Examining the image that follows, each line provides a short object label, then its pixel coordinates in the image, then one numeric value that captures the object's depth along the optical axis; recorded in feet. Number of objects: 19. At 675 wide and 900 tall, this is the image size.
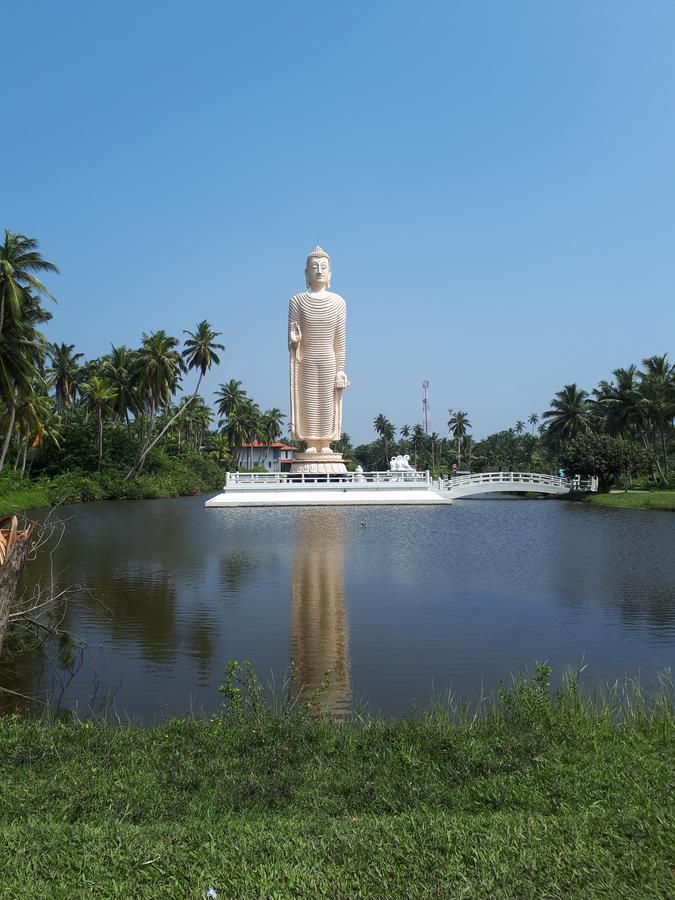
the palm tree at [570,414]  169.68
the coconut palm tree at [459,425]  314.96
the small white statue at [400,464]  129.29
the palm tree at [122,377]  150.10
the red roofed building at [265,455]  271.69
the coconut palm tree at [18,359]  82.79
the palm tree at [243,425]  234.17
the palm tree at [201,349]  160.56
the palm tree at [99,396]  140.97
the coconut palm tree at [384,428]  338.75
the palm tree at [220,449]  227.81
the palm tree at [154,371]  146.00
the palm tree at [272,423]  287.52
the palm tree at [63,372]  163.22
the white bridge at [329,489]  112.57
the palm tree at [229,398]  237.66
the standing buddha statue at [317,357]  129.59
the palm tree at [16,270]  84.43
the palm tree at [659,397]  137.59
